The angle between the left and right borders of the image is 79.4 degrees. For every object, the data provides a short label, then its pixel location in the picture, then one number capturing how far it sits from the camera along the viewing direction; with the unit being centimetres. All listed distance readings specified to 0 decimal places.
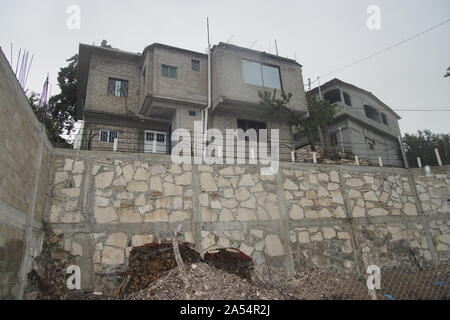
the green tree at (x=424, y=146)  2425
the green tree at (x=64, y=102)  1830
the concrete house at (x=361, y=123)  2028
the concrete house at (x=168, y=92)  1391
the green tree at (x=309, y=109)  1438
